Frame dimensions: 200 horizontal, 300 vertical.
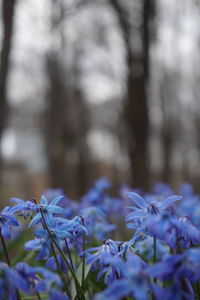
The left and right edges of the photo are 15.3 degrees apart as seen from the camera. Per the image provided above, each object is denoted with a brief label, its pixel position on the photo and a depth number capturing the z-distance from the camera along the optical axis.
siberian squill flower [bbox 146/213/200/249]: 0.40
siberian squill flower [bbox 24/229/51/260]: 0.47
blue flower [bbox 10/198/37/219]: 0.47
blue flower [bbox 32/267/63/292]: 0.40
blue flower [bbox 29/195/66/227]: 0.46
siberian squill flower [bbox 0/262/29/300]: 0.39
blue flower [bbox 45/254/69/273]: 0.48
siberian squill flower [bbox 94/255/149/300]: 0.38
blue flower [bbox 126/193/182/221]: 0.44
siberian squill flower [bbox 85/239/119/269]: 0.45
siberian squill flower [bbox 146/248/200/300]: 0.39
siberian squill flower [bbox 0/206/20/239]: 0.46
